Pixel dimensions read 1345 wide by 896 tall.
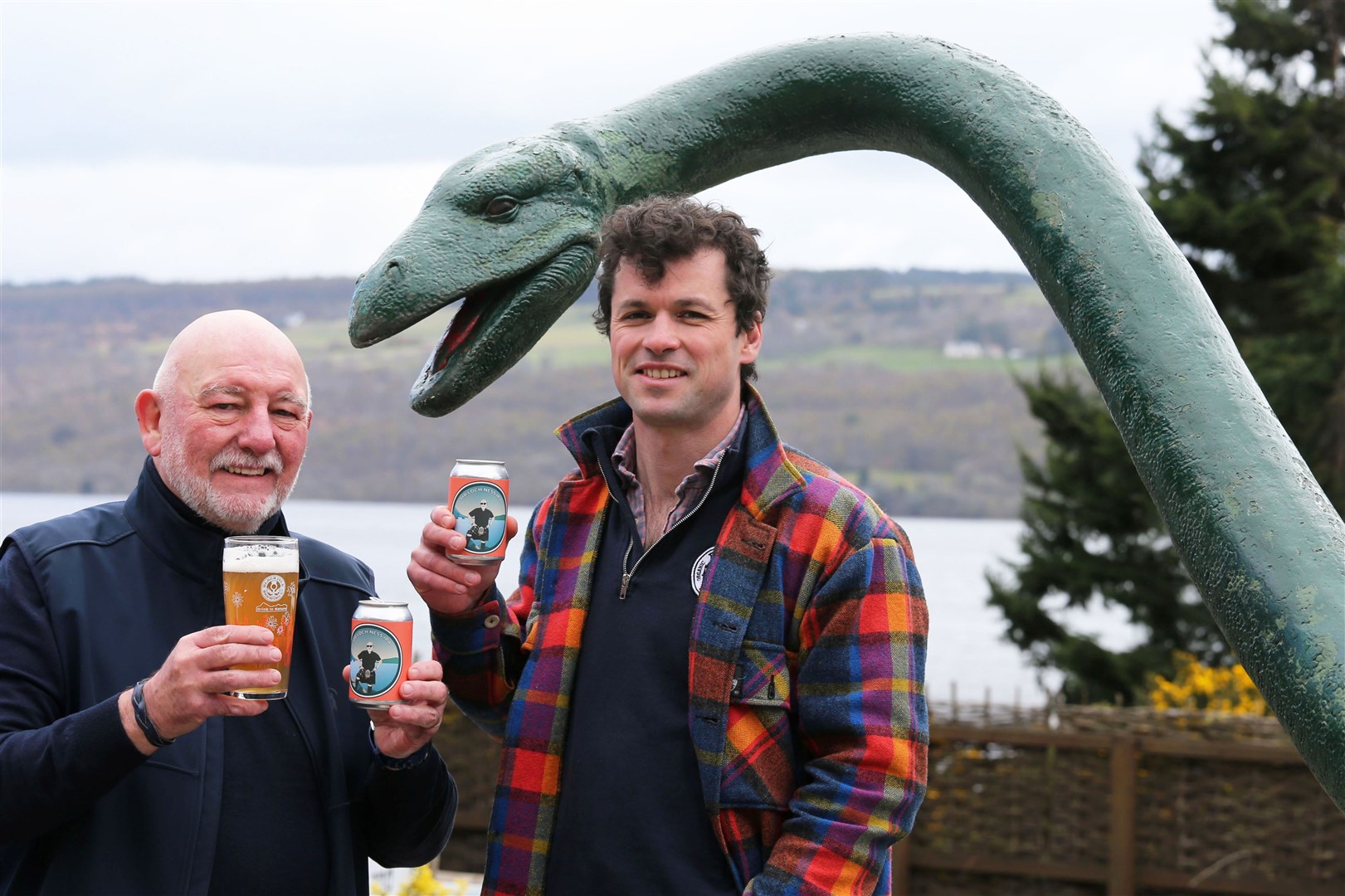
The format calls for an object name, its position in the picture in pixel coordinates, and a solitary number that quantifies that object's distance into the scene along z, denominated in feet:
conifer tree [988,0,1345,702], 45.29
